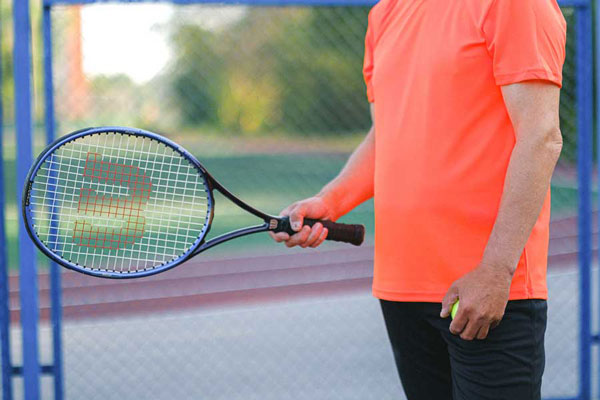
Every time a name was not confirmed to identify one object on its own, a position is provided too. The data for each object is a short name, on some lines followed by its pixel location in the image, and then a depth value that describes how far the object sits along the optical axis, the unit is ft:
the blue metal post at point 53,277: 20.70
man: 10.53
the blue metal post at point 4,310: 20.14
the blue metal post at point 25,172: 18.65
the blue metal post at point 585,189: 22.87
